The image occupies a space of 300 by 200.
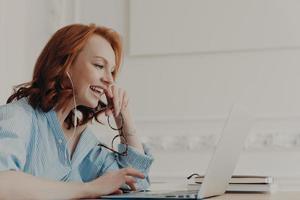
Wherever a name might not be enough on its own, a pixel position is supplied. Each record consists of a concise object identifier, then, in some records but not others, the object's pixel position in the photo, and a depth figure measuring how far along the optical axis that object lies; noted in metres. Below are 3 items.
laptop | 1.37
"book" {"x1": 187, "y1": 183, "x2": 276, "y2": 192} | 1.66
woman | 1.56
